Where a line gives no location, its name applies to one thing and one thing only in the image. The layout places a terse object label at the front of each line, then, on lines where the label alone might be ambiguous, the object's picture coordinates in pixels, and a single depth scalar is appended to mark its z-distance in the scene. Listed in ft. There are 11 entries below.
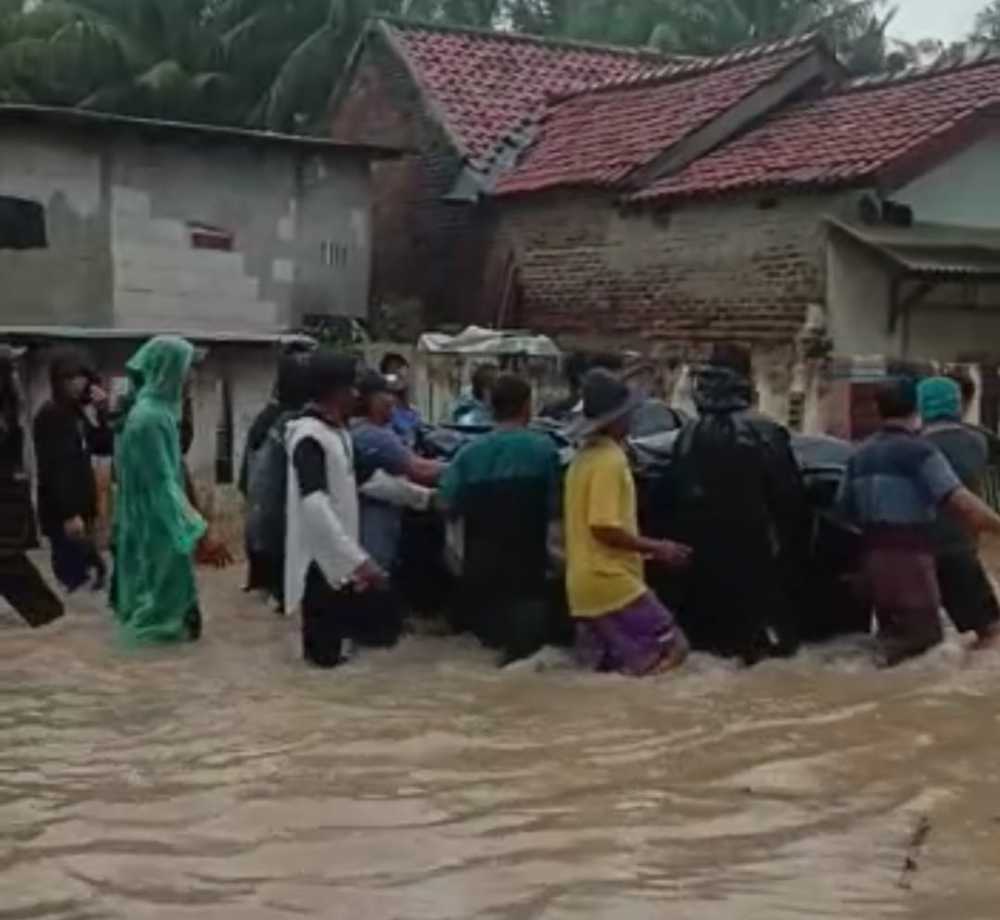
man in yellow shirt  28.76
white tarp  59.21
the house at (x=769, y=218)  59.21
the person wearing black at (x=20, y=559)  32.73
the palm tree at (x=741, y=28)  115.44
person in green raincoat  31.73
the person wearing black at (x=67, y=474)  38.06
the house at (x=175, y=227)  59.11
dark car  31.30
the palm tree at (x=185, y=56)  94.63
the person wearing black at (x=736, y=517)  29.91
